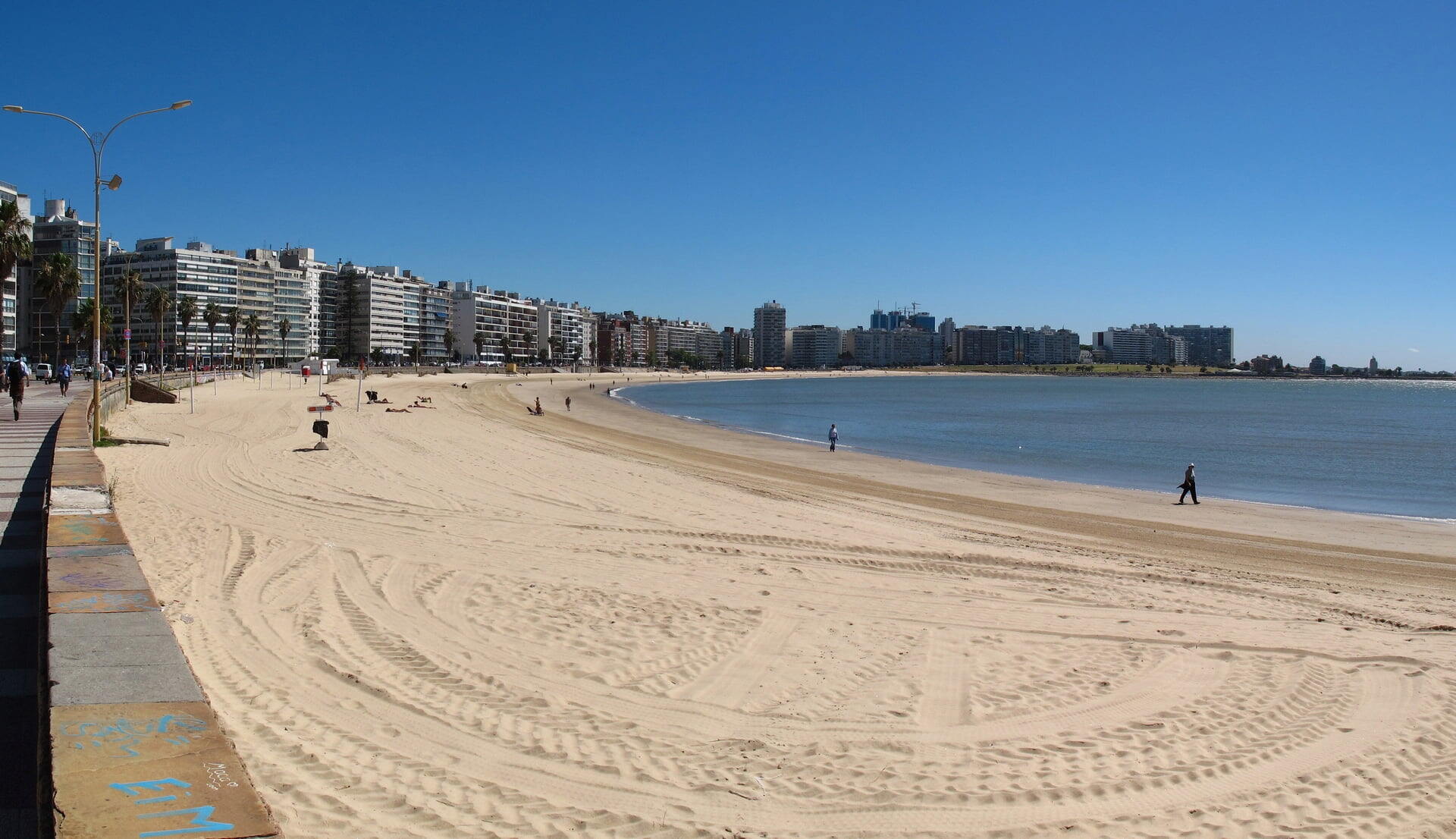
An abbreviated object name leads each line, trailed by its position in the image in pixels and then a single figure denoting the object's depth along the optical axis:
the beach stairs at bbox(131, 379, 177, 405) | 39.12
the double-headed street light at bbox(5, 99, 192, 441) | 18.09
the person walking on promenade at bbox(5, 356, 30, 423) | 25.42
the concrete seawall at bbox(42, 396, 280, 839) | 3.08
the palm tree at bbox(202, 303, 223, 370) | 96.56
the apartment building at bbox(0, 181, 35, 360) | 89.43
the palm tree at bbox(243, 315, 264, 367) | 111.62
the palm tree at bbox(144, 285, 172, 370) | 67.68
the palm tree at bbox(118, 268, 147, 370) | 48.97
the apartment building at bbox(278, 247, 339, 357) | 154.12
